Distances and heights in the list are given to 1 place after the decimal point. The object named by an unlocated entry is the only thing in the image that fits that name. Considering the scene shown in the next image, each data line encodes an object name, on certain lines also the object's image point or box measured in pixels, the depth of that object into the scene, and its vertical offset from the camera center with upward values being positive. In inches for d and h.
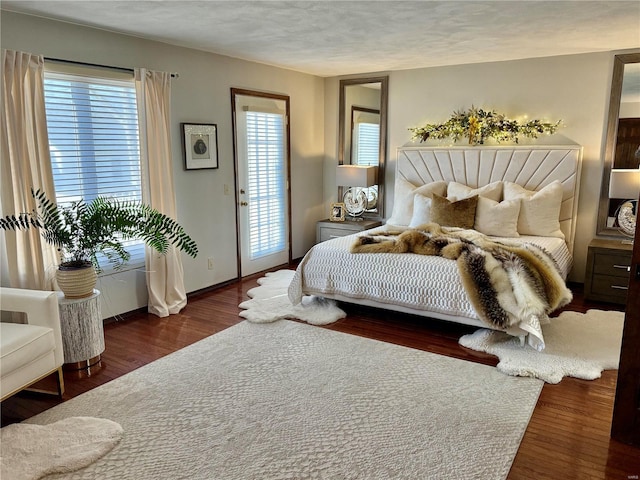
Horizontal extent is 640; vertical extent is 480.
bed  149.0 -31.1
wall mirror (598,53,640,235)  183.0 +15.4
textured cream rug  90.4 -56.5
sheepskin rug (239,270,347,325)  166.2 -54.0
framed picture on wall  183.0 +5.6
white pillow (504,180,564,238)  191.3 -20.8
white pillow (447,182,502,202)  202.7 -13.4
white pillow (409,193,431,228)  201.6 -21.5
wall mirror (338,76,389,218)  241.4 +15.8
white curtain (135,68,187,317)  164.1 -4.8
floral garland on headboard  204.5 +14.2
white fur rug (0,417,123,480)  88.5 -56.1
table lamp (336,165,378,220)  233.1 -11.3
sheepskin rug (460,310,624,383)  125.9 -54.2
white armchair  101.0 -39.9
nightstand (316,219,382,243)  230.8 -32.8
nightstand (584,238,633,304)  175.3 -41.1
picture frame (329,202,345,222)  244.1 -26.4
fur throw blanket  136.0 -33.7
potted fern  126.6 -18.8
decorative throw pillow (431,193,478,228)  191.5 -20.9
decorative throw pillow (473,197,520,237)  188.1 -22.9
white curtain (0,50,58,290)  128.5 +0.6
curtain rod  140.0 +29.4
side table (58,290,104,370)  127.4 -45.6
